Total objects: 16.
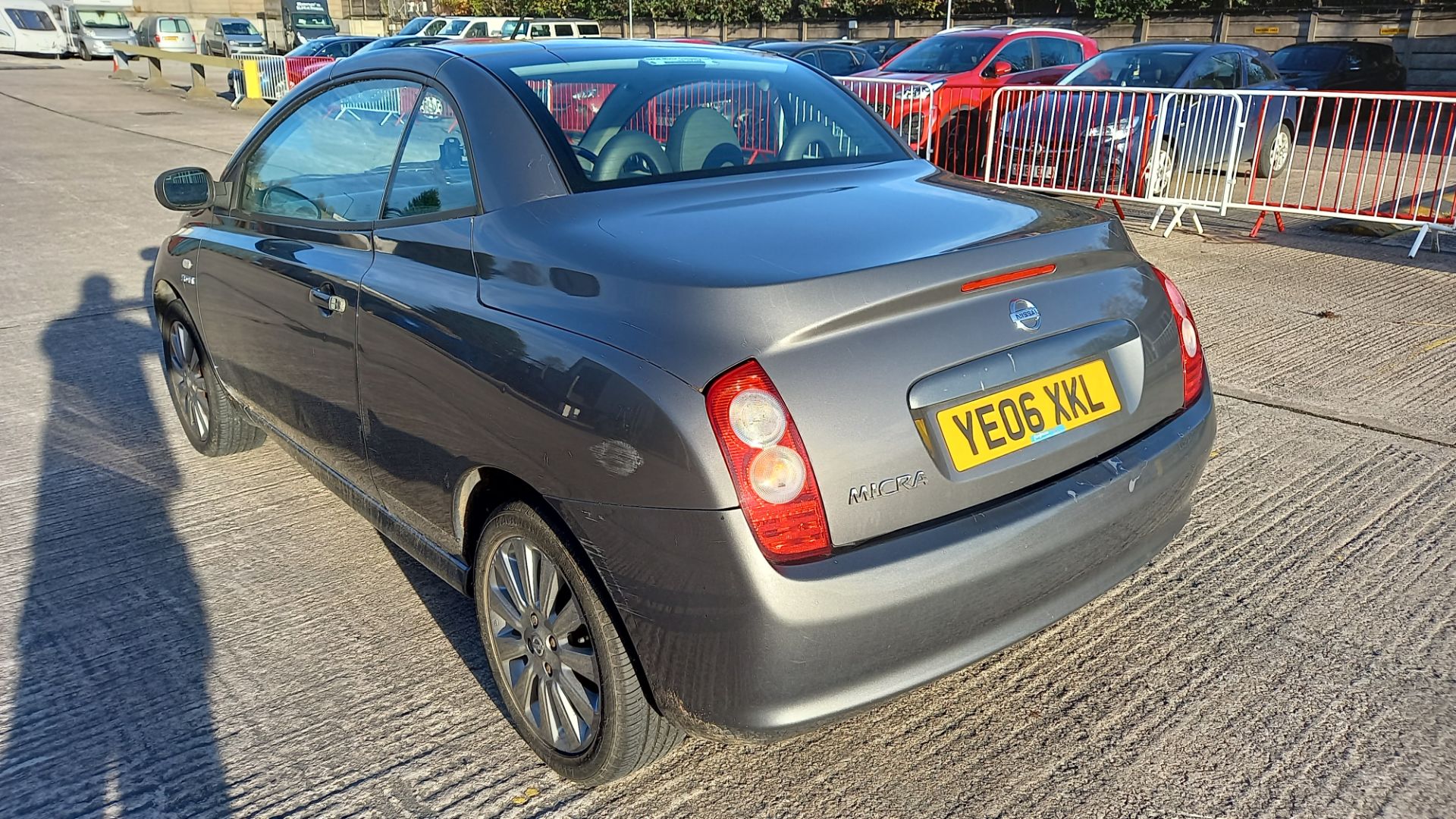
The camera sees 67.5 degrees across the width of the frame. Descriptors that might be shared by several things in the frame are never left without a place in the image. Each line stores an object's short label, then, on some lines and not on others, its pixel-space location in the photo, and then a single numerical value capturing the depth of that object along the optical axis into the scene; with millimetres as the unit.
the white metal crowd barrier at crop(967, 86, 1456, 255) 9086
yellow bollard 21719
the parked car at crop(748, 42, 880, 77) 17531
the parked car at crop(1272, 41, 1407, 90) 18391
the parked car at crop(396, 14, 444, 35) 25319
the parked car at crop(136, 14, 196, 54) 33562
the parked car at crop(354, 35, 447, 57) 18375
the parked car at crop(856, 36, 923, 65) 22016
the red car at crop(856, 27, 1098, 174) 11250
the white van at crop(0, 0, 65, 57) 39312
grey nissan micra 2070
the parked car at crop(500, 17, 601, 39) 23547
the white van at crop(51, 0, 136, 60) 38094
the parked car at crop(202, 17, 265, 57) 33875
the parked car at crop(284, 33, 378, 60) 22625
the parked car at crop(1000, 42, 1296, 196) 9547
